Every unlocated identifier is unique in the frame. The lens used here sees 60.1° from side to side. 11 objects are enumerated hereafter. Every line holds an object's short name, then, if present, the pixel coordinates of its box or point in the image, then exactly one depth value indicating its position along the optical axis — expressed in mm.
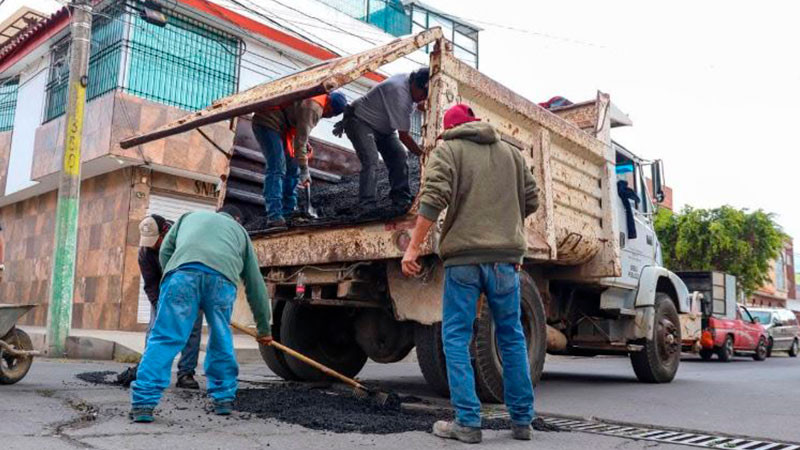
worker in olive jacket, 3588
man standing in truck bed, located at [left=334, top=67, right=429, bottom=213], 5652
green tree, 23094
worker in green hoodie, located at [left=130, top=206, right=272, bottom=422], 3709
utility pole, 8898
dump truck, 4902
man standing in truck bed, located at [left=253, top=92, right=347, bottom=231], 6012
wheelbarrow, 5109
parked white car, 18312
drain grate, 3816
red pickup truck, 14641
